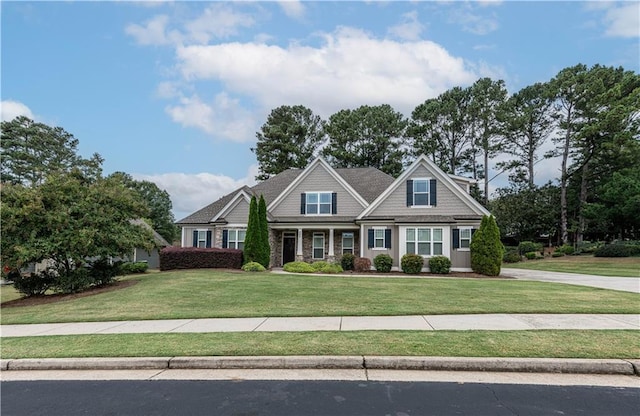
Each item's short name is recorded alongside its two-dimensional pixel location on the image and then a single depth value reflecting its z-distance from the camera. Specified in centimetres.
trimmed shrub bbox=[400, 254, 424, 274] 2014
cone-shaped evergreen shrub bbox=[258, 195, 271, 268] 2166
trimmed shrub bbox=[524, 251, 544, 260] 3419
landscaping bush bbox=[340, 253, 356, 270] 2189
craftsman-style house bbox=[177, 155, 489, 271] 2125
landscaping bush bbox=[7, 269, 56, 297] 1400
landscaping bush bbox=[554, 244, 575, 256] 3389
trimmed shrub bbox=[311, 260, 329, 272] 2091
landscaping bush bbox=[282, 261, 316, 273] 2049
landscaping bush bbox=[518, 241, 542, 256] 3684
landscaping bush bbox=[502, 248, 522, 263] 3416
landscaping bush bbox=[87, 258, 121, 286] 1488
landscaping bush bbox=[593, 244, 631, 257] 2872
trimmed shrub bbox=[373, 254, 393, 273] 2062
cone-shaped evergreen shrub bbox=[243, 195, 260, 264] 2150
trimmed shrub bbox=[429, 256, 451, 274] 2011
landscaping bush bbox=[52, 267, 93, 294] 1387
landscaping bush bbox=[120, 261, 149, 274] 2481
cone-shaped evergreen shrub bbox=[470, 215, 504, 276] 1923
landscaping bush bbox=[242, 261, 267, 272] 2016
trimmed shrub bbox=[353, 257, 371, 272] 2109
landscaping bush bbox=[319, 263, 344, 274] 2052
